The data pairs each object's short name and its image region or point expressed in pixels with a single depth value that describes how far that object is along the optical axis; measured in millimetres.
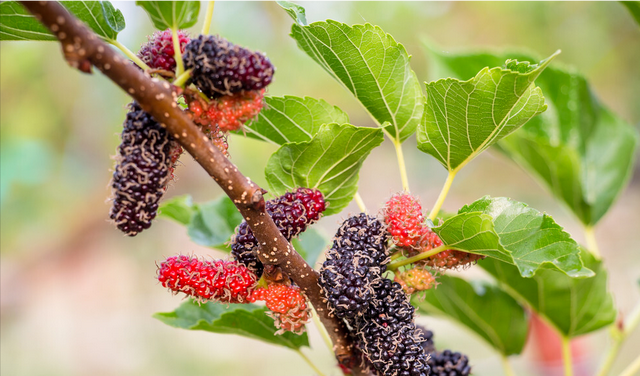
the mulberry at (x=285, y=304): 468
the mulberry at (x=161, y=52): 457
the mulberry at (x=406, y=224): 476
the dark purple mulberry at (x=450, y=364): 500
